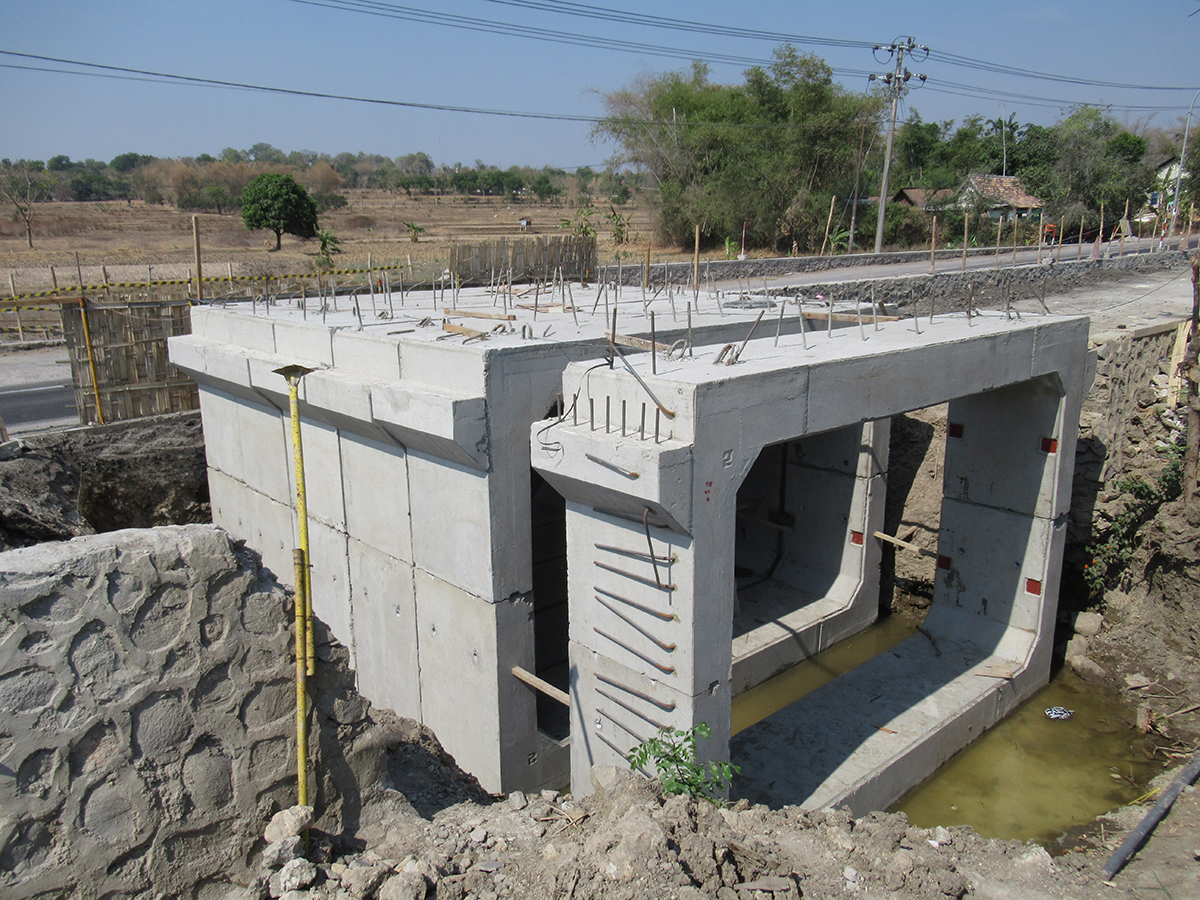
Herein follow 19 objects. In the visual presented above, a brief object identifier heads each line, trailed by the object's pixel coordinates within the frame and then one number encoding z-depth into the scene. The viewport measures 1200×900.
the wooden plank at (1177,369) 12.63
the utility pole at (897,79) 30.28
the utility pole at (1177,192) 30.44
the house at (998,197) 40.99
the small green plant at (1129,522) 11.61
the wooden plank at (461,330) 8.12
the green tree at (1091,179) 40.34
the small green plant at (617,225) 32.29
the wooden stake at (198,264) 13.26
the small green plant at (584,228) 25.46
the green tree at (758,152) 37.56
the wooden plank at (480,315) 9.21
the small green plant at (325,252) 30.22
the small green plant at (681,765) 6.10
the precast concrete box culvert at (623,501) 6.45
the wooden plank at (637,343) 7.57
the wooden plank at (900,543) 11.32
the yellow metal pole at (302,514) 4.68
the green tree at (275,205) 41.78
